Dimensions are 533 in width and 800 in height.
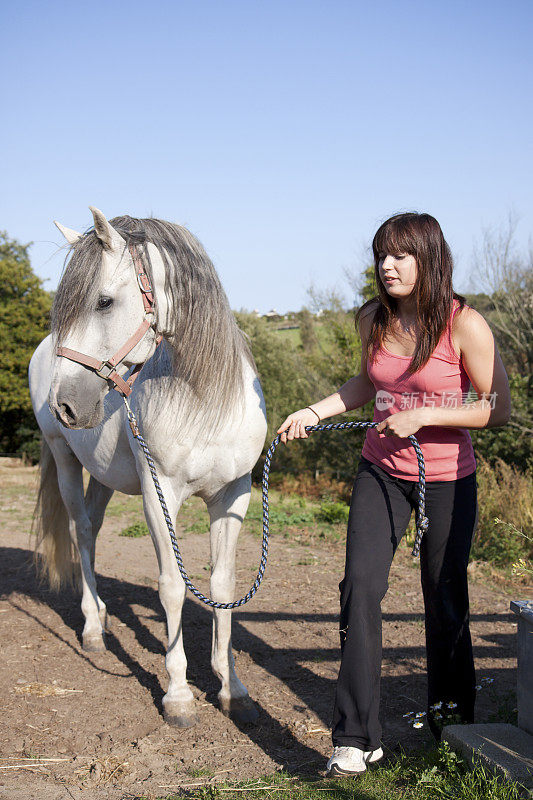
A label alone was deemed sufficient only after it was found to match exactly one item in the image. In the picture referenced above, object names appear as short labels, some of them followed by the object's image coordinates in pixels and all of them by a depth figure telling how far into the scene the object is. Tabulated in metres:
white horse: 2.58
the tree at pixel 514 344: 7.82
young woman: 2.28
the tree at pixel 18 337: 13.32
